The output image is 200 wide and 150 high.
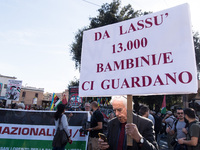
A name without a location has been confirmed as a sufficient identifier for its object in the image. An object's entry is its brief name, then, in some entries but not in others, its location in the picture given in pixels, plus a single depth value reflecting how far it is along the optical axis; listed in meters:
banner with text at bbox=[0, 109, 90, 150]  5.07
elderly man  1.92
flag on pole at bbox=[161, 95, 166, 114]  12.84
